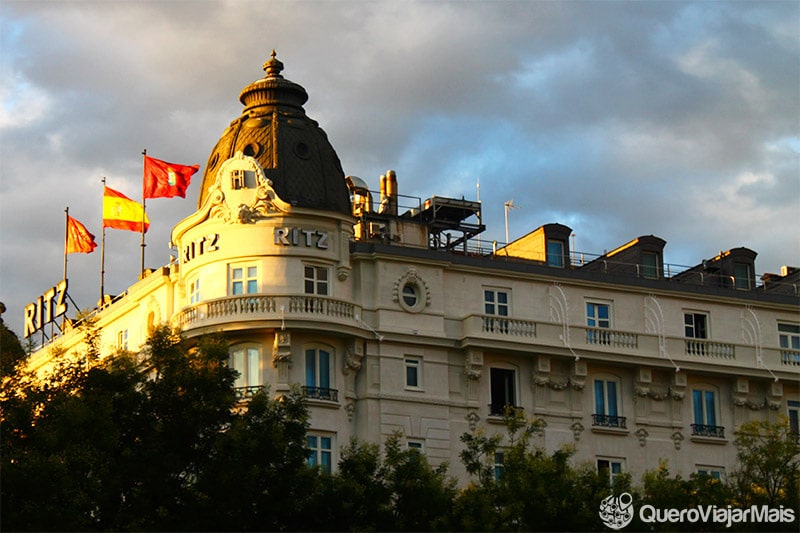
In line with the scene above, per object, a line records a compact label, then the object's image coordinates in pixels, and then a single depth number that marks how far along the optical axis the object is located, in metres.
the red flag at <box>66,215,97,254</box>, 107.00
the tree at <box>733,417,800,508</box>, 84.38
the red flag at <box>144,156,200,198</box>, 100.56
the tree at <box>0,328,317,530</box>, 73.12
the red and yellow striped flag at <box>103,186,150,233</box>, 103.25
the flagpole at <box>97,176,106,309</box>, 107.75
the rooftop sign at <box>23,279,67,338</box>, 110.69
